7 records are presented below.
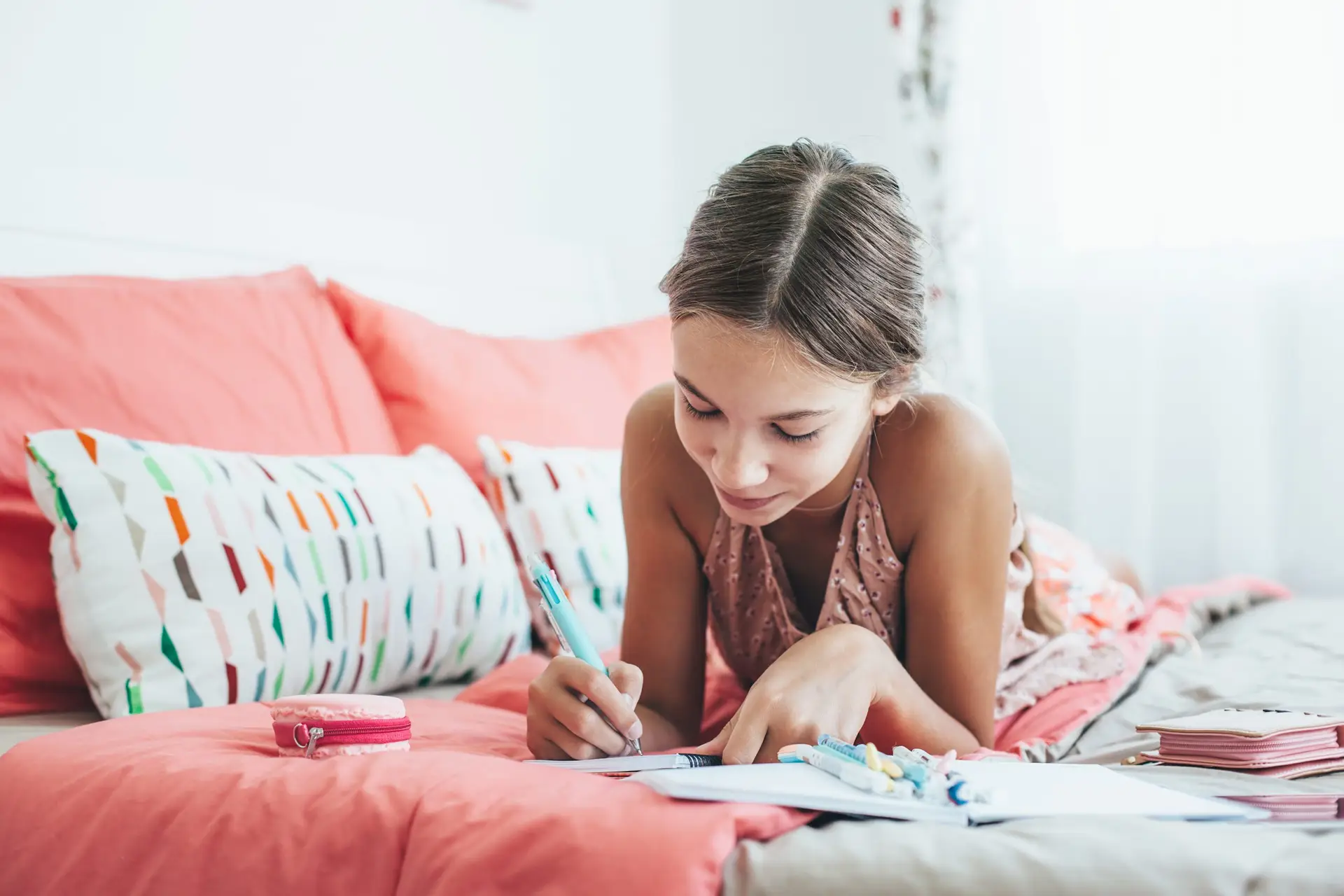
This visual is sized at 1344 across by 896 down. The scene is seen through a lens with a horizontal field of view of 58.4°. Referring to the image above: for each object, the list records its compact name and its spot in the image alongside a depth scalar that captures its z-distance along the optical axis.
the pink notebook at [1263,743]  0.85
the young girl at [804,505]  0.94
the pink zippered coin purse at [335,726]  0.91
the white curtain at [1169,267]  2.25
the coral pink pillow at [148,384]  1.18
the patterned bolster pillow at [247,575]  1.10
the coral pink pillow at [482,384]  1.69
